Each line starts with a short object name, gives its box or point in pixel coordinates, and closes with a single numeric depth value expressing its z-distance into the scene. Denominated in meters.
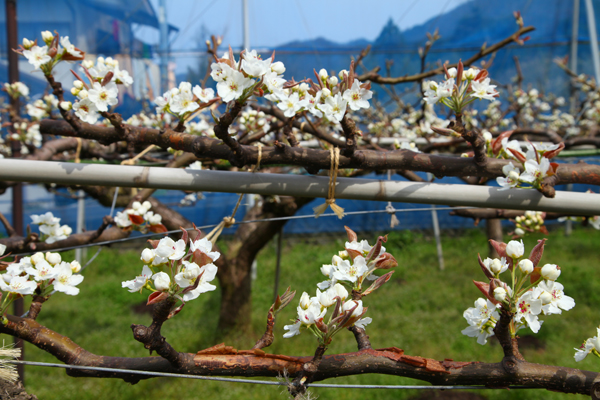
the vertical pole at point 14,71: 1.82
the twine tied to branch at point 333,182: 0.72
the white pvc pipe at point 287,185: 0.70
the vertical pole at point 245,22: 4.50
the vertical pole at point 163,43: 4.95
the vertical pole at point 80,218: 4.64
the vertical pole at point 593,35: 4.70
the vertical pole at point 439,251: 4.39
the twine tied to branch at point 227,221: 0.76
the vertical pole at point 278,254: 2.36
